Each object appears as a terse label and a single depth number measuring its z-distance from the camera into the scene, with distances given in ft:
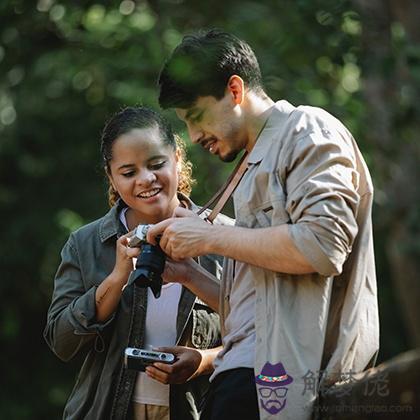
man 22.50
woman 27.82
